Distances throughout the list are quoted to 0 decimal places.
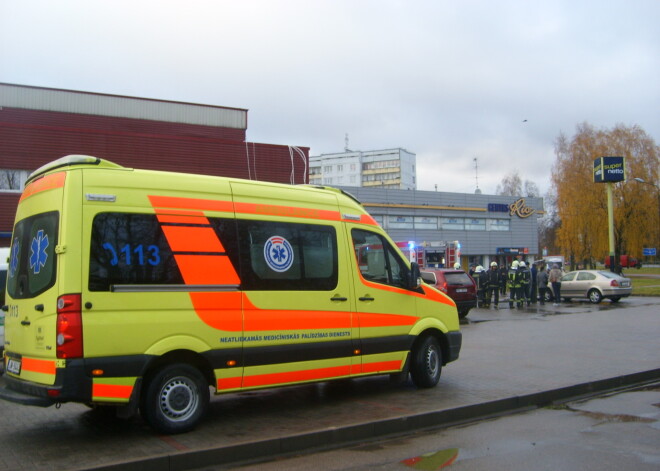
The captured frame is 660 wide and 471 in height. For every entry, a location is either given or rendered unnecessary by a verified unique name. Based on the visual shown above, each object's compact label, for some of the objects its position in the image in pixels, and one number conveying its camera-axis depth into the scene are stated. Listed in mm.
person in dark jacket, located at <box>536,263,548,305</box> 26062
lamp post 45006
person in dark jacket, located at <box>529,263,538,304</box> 26734
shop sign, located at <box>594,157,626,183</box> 38656
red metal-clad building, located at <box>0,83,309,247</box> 21203
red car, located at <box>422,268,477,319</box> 19906
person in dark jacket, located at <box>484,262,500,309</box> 25297
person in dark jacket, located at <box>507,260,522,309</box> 24766
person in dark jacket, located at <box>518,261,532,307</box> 25125
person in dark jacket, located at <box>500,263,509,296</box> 26403
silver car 25922
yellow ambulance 5812
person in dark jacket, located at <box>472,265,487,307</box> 25328
